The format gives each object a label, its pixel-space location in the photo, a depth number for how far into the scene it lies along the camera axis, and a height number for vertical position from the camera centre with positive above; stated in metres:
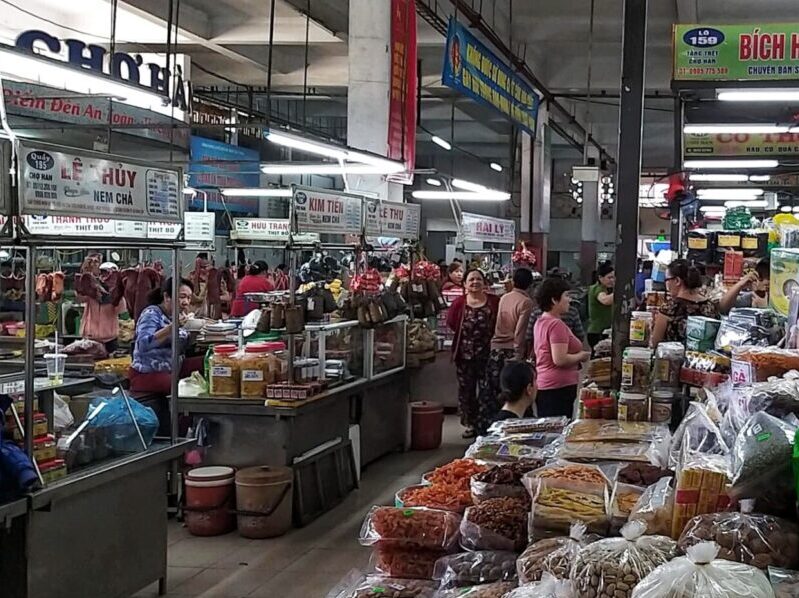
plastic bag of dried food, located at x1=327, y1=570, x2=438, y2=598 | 2.59 -0.97
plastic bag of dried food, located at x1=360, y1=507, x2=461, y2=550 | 2.81 -0.85
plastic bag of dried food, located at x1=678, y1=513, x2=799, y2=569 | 2.01 -0.62
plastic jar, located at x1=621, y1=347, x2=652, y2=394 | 4.45 -0.55
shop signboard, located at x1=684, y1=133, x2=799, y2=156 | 10.59 +1.42
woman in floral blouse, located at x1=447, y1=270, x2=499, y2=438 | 9.20 -0.80
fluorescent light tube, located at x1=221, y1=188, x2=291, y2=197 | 11.27 +0.79
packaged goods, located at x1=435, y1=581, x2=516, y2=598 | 2.35 -0.87
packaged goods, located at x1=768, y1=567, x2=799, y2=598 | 1.84 -0.66
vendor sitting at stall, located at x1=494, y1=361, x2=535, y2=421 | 5.22 -0.75
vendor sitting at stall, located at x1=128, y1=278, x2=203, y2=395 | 7.02 -0.81
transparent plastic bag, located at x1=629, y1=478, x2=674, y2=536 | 2.38 -0.67
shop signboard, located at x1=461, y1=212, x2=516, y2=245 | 12.88 +0.45
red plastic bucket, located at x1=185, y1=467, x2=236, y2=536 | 6.32 -1.74
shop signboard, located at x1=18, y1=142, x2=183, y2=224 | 3.90 +0.30
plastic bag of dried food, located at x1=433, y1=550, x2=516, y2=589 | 2.57 -0.89
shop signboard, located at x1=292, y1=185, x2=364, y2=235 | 6.85 +0.35
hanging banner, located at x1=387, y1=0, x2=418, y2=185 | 10.21 +2.01
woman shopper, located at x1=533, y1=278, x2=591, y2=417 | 6.49 -0.68
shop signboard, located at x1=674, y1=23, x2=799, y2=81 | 6.71 +1.57
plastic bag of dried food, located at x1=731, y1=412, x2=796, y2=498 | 2.19 -0.48
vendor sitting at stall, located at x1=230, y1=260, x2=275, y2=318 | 12.30 -0.46
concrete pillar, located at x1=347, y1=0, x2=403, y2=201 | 10.23 +2.06
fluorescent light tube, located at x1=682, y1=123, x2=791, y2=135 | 8.09 +1.23
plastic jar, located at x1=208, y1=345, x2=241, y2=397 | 6.71 -0.92
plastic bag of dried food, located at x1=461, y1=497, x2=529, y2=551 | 2.73 -0.82
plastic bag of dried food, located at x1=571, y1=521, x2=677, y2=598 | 1.96 -0.67
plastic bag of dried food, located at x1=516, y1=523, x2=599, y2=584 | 2.20 -0.76
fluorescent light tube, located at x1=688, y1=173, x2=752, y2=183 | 12.77 +1.25
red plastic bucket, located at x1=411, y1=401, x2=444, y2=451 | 9.14 -1.72
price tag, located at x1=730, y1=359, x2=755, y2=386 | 3.35 -0.41
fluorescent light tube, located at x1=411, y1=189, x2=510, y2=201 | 12.70 +0.95
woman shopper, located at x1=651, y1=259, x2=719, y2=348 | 6.24 -0.31
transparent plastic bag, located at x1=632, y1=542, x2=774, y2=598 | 1.74 -0.62
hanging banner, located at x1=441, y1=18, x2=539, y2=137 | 7.50 +1.74
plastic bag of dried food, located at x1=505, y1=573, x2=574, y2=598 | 1.98 -0.74
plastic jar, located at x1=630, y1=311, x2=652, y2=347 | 5.25 -0.40
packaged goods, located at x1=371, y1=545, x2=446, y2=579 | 2.81 -0.95
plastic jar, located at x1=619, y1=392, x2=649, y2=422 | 4.25 -0.69
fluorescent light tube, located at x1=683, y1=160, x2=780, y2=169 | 10.66 +1.20
